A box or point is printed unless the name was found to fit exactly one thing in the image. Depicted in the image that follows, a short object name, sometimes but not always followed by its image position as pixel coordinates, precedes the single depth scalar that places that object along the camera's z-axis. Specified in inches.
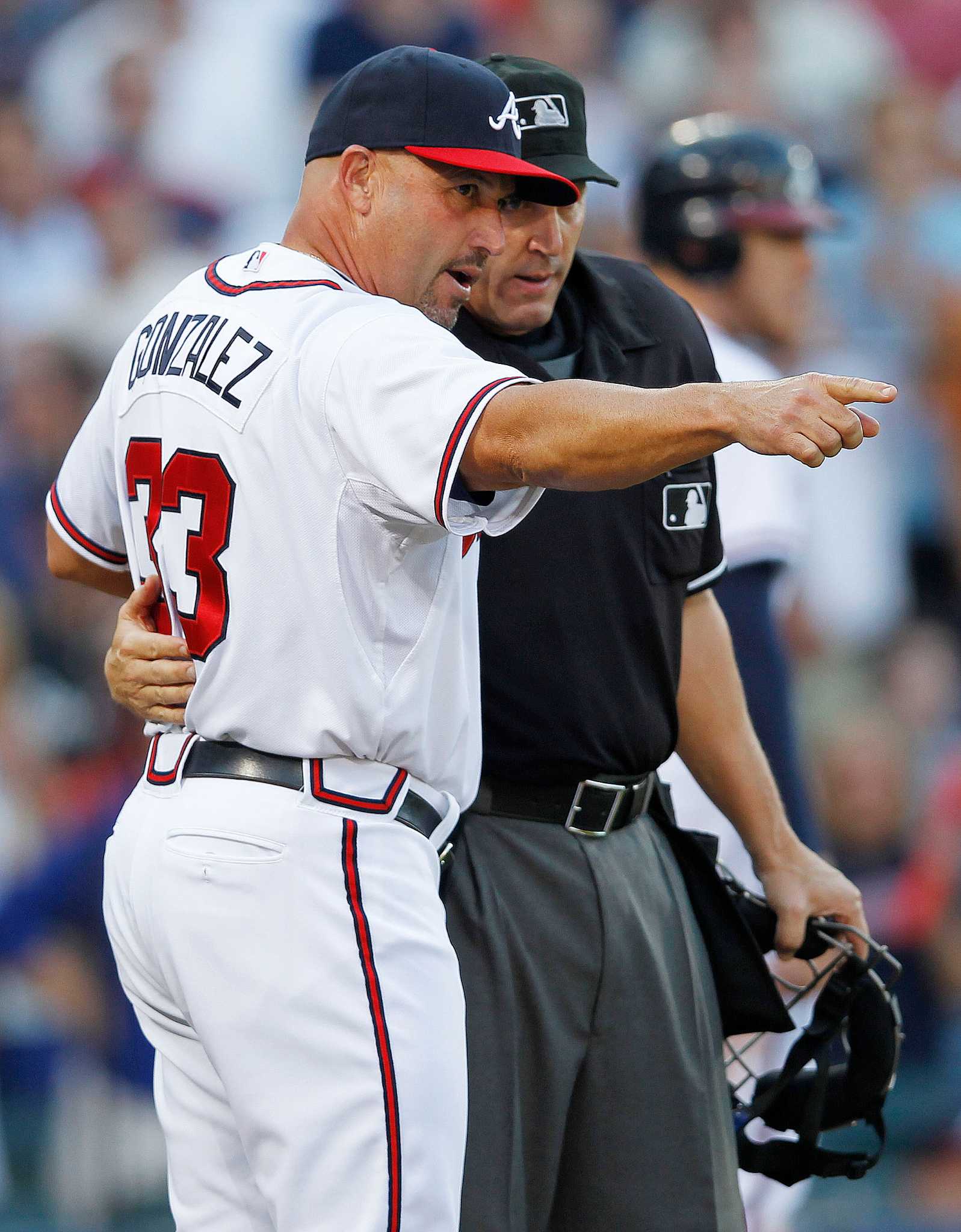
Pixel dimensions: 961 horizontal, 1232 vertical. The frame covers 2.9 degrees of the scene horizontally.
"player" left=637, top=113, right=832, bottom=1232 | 734.3
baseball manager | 690.5
